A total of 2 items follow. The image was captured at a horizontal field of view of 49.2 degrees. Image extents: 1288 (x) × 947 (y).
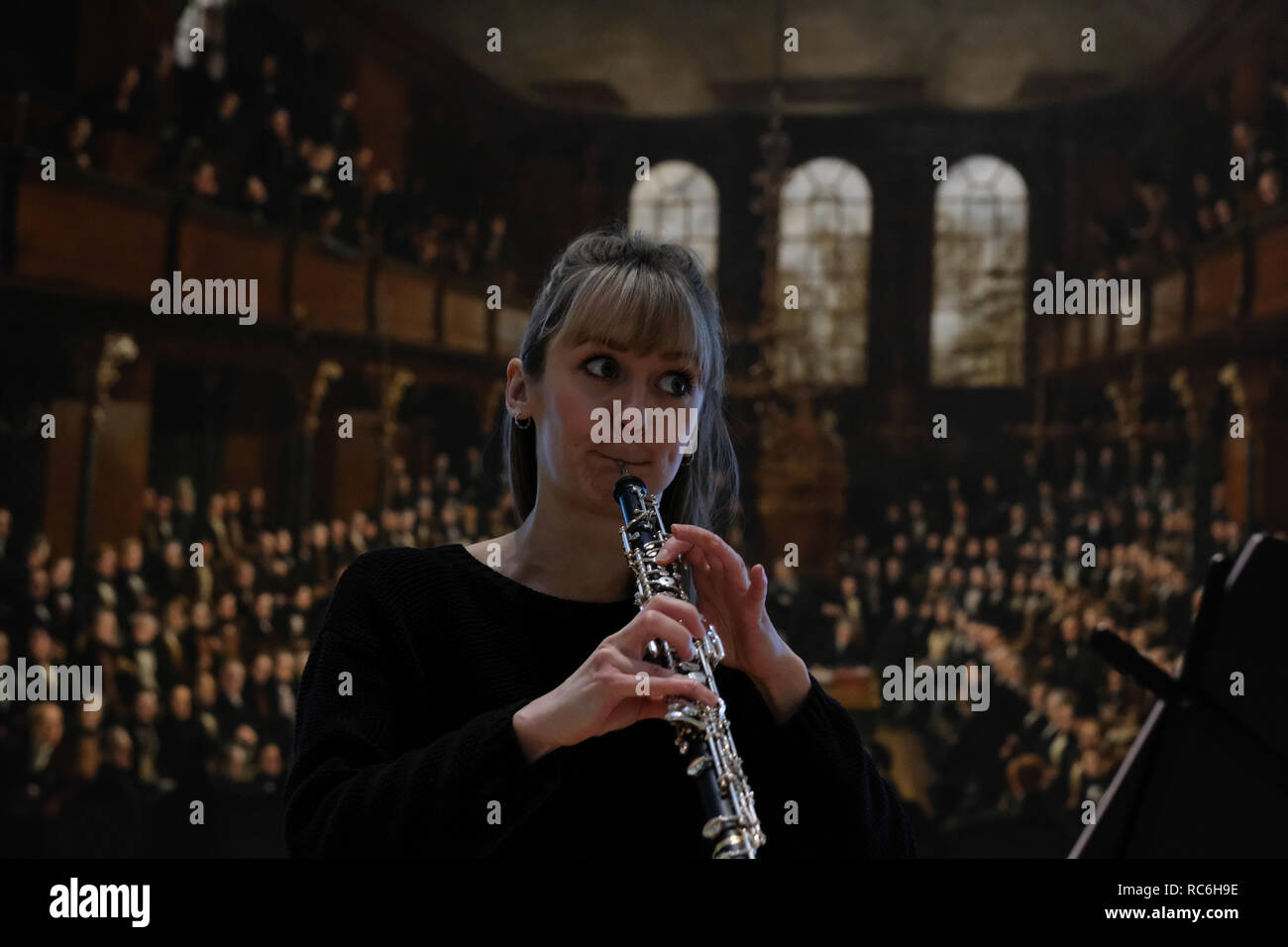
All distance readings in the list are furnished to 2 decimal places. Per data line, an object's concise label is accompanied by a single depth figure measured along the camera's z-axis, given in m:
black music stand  1.55
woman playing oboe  1.76
